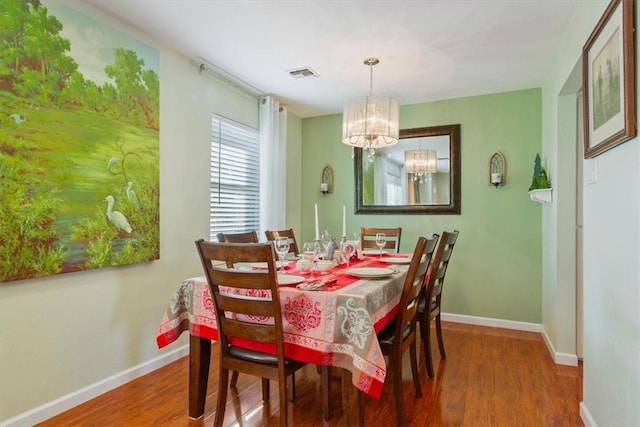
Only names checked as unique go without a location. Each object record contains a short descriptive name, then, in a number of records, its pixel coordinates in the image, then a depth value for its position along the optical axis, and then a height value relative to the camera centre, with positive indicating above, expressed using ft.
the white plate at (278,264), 7.37 -1.14
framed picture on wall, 4.50 +1.92
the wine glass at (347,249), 8.04 -0.84
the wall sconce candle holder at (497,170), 12.01 +1.44
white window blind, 11.05 +1.14
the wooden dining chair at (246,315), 5.01 -1.54
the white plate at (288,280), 5.79 -1.15
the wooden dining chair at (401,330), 5.97 -2.06
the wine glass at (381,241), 8.11 -0.66
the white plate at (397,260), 8.13 -1.13
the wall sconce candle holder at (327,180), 14.92 +1.34
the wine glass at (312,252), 7.08 -0.86
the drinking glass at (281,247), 6.76 -0.67
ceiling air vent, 10.47 +4.18
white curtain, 12.74 +1.72
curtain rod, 10.11 +4.15
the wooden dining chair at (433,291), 7.72 -1.83
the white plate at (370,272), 6.33 -1.12
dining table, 4.94 -1.71
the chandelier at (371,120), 9.05 +2.36
